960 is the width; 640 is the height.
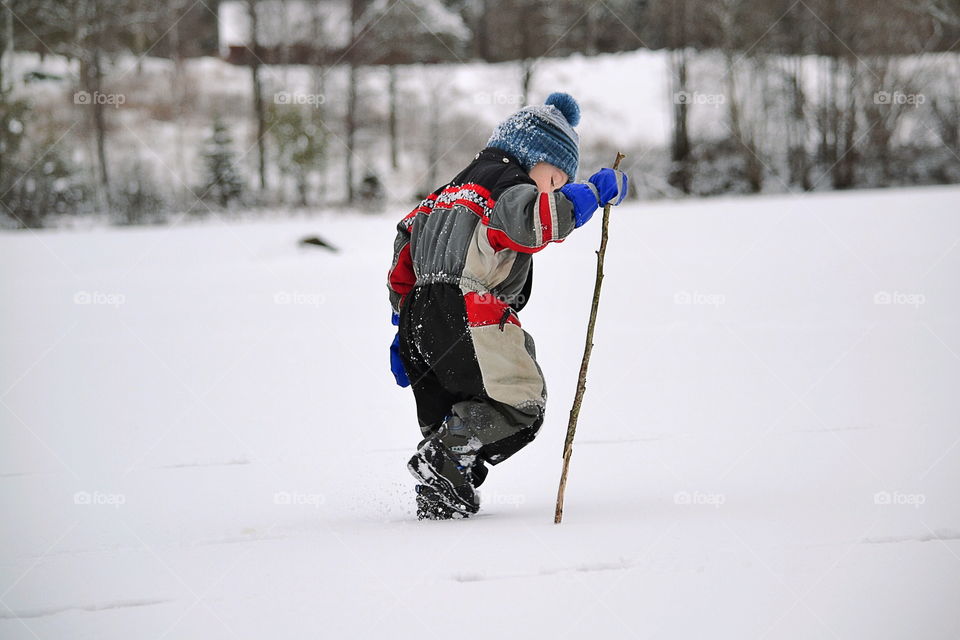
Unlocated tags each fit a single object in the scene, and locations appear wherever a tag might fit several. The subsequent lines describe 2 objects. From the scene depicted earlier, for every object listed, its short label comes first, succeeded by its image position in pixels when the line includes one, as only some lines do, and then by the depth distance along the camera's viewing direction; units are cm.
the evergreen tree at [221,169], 3381
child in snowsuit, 470
